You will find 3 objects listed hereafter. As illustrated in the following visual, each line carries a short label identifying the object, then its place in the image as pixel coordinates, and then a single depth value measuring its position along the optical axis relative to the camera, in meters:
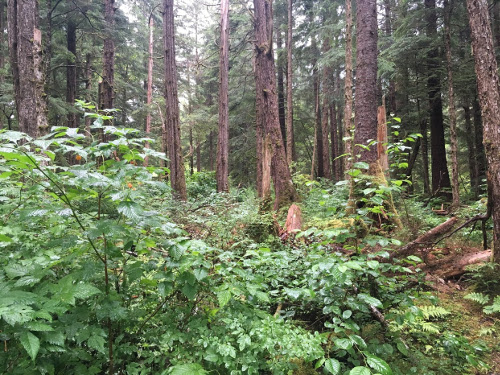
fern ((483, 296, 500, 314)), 3.07
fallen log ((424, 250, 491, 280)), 4.01
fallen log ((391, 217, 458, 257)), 3.81
